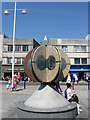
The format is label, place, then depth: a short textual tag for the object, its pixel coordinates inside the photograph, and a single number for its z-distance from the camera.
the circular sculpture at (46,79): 5.22
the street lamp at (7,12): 16.16
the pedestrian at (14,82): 13.72
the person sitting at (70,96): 6.40
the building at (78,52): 32.66
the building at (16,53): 33.53
